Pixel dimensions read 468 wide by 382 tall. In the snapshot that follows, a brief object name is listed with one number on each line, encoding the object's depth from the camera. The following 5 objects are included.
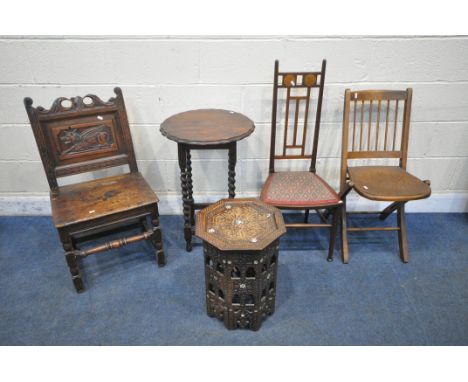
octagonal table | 1.59
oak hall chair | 1.87
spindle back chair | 2.05
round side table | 1.87
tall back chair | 2.02
